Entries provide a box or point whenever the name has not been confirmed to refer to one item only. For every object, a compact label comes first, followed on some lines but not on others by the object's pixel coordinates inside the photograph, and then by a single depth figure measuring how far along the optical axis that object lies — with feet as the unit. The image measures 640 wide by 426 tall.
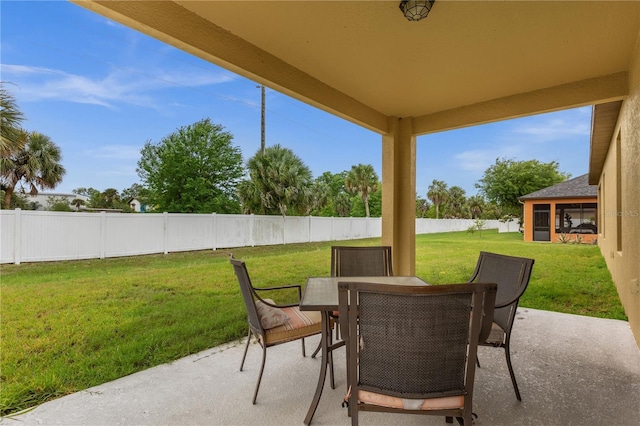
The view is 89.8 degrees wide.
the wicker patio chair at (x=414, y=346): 4.09
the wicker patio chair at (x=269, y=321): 6.63
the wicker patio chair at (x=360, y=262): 9.93
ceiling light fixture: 6.18
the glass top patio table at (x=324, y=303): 5.73
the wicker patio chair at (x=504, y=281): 6.54
